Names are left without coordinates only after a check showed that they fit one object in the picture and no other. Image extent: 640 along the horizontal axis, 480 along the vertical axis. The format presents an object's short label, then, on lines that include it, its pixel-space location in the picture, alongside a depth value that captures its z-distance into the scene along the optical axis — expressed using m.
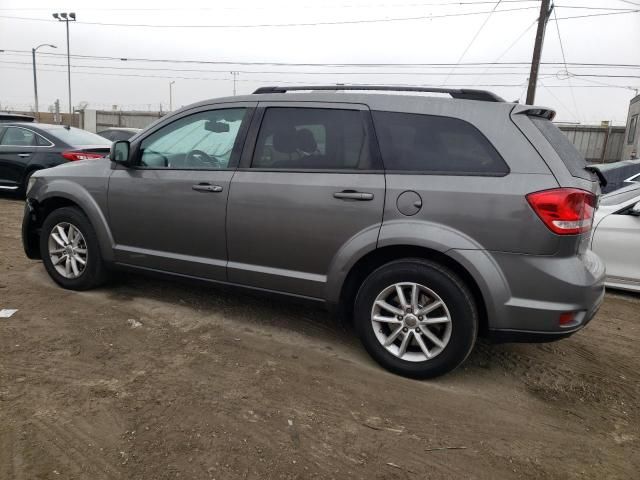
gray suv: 2.87
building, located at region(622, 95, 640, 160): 23.49
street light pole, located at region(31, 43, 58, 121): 34.15
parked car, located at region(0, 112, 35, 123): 10.83
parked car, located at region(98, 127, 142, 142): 19.22
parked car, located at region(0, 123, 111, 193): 8.71
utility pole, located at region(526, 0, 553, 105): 17.59
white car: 5.26
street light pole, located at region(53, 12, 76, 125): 38.50
